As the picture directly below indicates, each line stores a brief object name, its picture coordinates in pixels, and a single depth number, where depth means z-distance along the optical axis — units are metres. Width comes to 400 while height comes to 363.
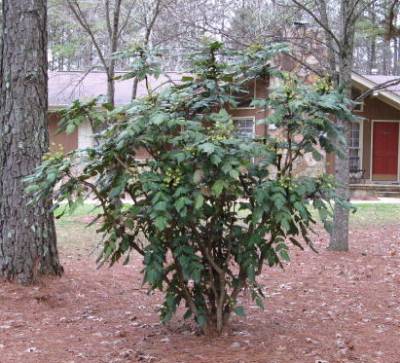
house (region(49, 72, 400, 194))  18.05
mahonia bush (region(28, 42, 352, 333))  3.69
